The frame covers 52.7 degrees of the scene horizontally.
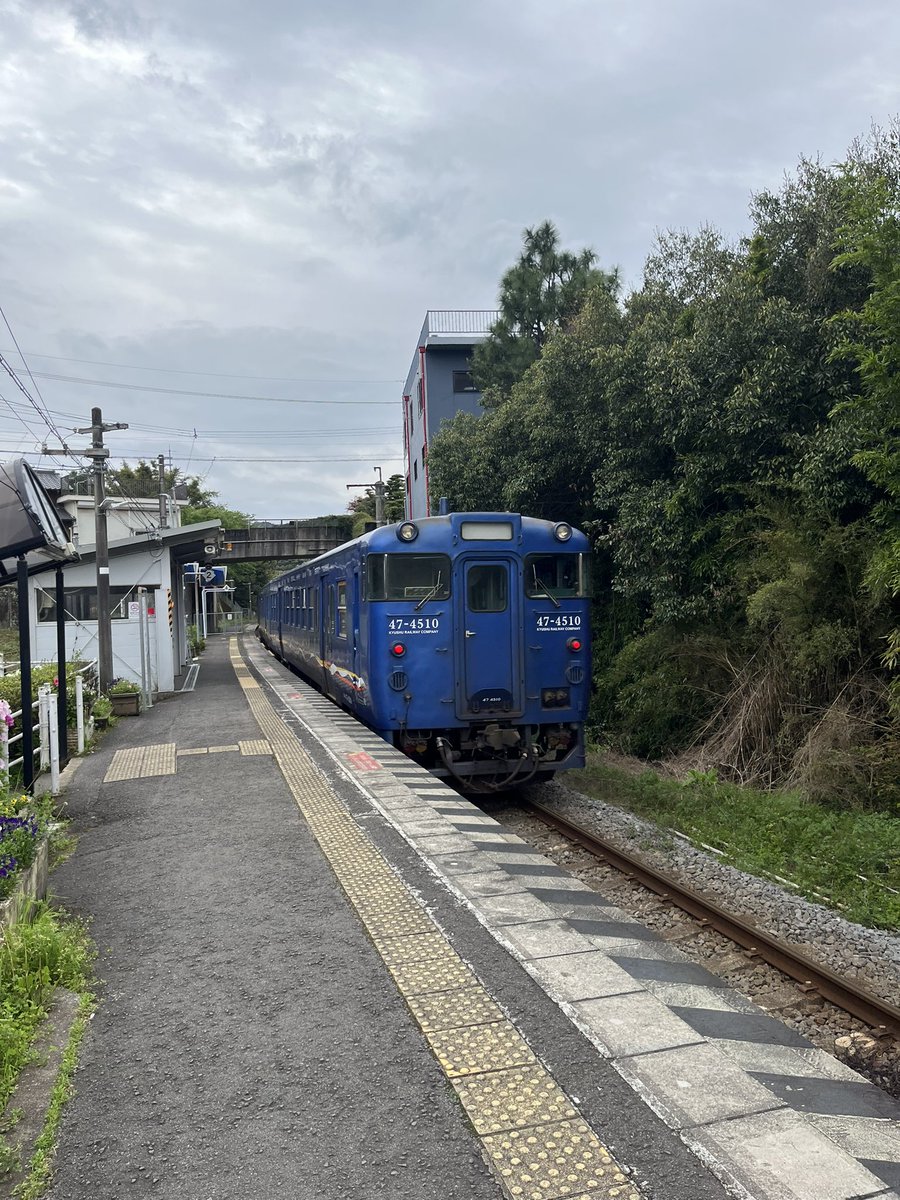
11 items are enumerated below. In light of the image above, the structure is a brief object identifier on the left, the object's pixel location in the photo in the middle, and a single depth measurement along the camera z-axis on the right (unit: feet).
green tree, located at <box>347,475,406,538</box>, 147.13
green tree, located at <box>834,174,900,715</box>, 28.76
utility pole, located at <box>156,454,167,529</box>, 87.56
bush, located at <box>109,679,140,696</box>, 49.78
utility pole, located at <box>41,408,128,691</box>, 53.98
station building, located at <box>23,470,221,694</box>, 60.08
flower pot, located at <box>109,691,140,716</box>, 49.39
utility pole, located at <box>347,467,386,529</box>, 87.43
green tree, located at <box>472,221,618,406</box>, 70.69
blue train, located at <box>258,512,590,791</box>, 29.99
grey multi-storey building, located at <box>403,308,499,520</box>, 99.30
